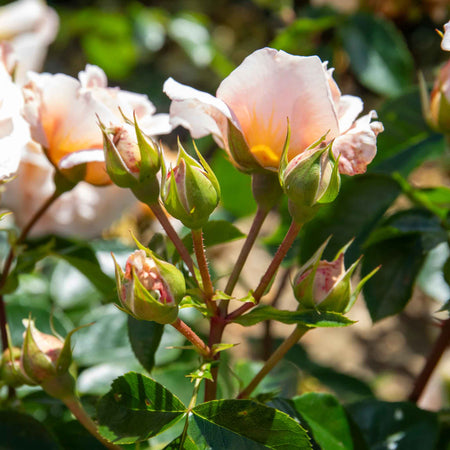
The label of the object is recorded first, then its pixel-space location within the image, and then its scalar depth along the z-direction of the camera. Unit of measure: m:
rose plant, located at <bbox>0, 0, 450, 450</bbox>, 0.53
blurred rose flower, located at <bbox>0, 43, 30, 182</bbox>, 0.55
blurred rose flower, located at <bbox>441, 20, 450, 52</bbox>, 0.54
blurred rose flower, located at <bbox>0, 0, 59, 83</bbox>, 0.93
